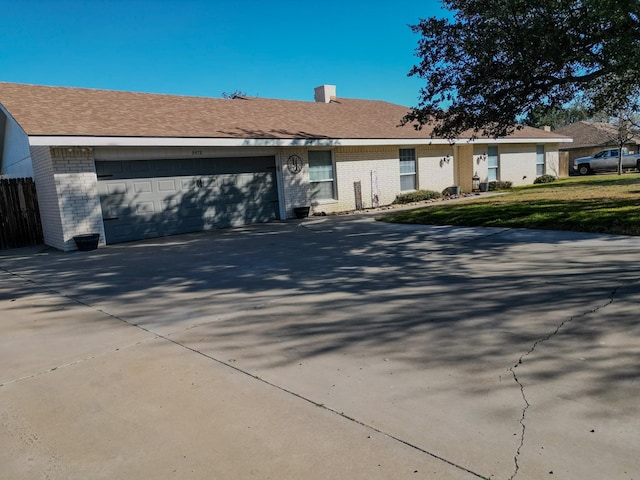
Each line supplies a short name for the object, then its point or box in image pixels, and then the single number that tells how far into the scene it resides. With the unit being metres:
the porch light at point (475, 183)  24.00
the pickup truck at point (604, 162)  32.88
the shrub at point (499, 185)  24.56
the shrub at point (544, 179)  27.50
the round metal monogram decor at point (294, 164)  16.80
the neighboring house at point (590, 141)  40.16
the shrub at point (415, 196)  20.34
